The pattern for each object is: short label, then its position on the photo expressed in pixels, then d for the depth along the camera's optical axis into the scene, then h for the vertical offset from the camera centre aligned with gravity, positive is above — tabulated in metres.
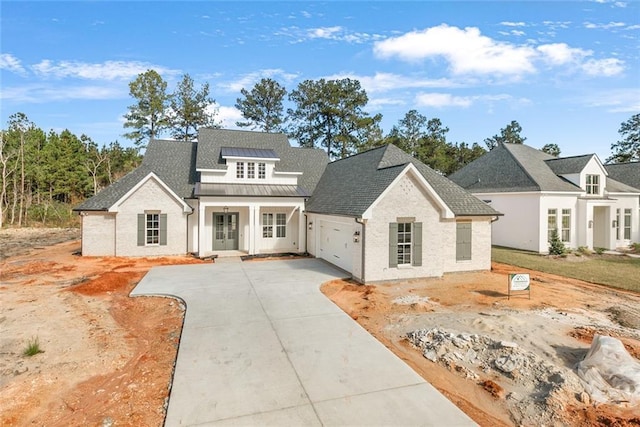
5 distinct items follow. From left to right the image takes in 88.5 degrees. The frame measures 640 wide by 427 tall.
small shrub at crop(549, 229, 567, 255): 19.61 -2.09
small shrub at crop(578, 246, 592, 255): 20.56 -2.43
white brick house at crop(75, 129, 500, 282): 13.11 -0.06
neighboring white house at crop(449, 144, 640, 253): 20.95 +0.74
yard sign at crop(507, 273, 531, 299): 10.87 -2.36
